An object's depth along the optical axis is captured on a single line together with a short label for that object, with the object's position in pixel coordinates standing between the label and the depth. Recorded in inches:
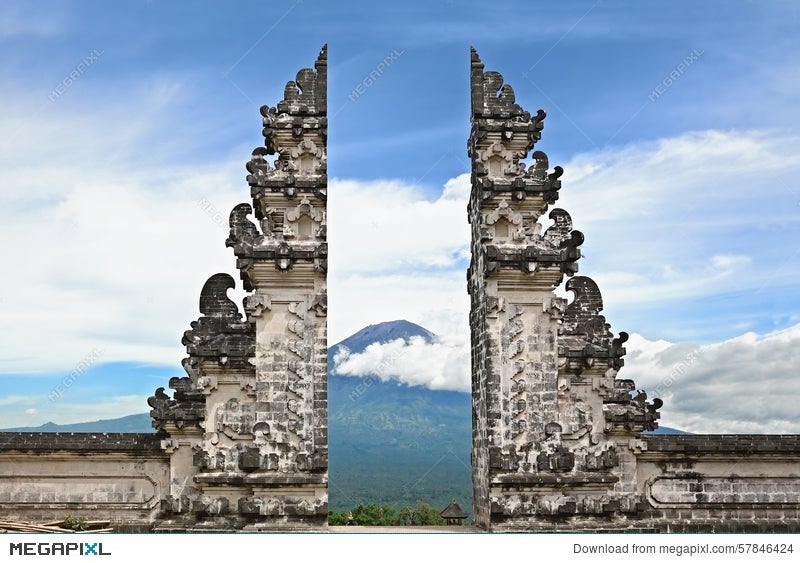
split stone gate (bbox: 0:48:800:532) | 686.5
